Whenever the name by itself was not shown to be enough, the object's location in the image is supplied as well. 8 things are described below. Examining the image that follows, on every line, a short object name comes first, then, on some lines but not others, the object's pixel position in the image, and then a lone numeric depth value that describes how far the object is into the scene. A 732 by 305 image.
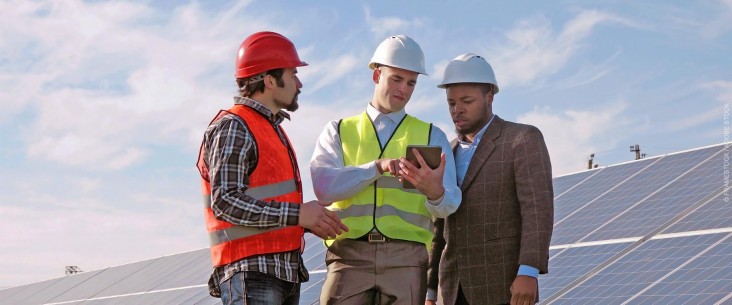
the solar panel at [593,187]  11.58
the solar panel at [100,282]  17.34
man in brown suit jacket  5.49
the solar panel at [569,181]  12.67
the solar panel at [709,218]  9.10
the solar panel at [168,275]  14.76
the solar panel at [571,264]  9.09
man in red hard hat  4.66
